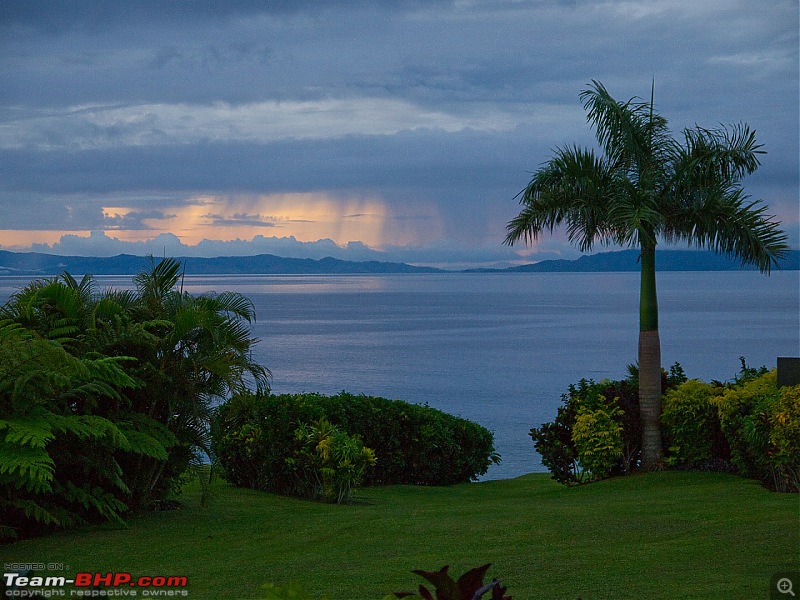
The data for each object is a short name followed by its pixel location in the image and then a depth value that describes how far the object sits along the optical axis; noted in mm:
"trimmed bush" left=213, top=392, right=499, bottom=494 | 12742
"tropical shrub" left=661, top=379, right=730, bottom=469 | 13312
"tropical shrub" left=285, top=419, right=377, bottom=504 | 11859
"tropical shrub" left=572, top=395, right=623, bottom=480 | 13820
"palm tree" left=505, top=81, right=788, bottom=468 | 13641
